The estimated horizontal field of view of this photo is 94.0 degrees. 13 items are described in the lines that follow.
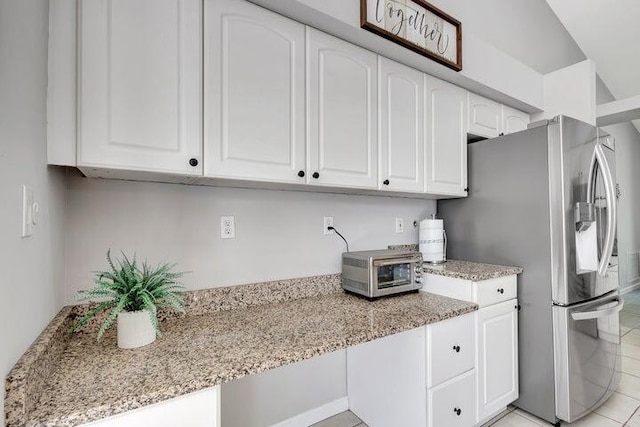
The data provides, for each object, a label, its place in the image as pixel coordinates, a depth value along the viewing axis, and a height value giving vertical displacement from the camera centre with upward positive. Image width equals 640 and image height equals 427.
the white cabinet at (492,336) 1.62 -0.68
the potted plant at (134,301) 0.99 -0.28
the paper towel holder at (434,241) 2.00 -0.17
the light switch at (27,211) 0.73 +0.02
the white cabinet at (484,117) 2.10 +0.73
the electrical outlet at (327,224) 1.79 -0.04
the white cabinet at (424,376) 1.39 -0.81
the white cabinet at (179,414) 0.74 -0.51
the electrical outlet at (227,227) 1.48 -0.05
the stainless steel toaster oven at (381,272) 1.58 -0.31
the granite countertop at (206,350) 0.73 -0.44
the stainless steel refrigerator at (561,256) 1.67 -0.24
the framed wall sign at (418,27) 1.48 +1.04
